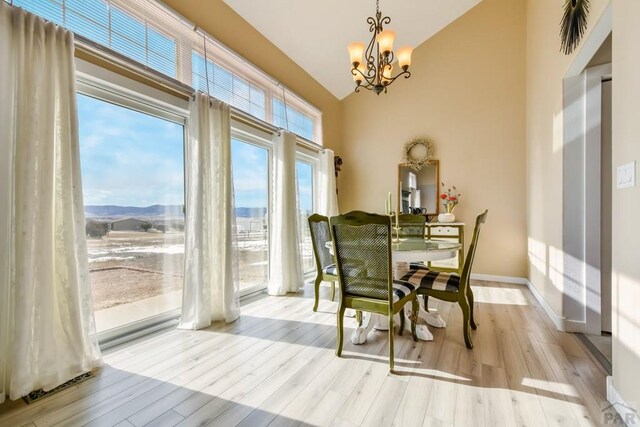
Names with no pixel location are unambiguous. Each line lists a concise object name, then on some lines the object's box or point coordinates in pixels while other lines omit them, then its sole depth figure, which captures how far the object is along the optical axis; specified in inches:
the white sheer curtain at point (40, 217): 61.5
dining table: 80.4
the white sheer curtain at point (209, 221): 101.2
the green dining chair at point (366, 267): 73.1
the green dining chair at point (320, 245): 111.8
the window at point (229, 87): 111.3
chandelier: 98.7
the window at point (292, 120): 155.0
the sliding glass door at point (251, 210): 136.4
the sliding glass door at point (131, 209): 85.9
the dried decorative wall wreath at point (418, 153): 187.9
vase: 172.7
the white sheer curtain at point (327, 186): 186.5
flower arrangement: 178.4
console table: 170.1
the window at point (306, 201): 179.5
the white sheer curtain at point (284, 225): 145.2
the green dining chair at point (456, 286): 86.2
